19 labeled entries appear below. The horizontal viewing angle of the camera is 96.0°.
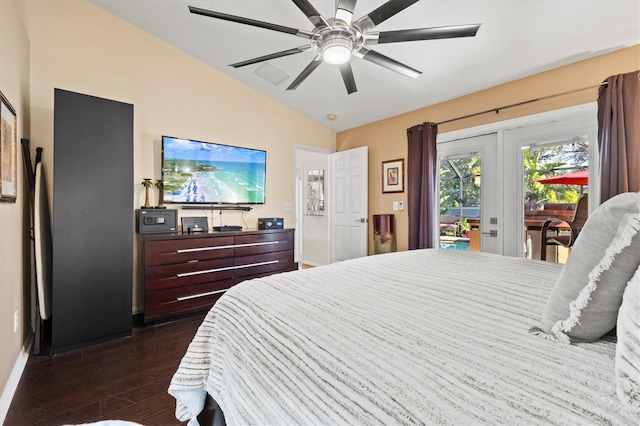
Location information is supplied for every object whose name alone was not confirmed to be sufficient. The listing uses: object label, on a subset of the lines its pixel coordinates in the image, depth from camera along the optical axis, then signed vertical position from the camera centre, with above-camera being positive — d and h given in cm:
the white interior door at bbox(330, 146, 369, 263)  436 +15
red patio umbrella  262 +31
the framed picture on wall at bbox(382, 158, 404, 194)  393 +51
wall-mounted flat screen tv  318 +49
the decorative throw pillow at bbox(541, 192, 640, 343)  69 -16
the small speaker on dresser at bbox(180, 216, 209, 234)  318 -13
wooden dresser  273 -56
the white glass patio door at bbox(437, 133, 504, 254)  312 +20
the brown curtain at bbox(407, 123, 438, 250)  349 +35
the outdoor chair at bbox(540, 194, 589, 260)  256 -16
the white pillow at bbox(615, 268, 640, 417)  51 -27
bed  54 -35
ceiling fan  172 +119
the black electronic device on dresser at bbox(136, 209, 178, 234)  284 -8
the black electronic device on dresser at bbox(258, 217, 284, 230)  371 -13
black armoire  224 -6
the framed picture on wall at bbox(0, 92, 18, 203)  164 +39
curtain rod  247 +109
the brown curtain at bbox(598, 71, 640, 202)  221 +61
